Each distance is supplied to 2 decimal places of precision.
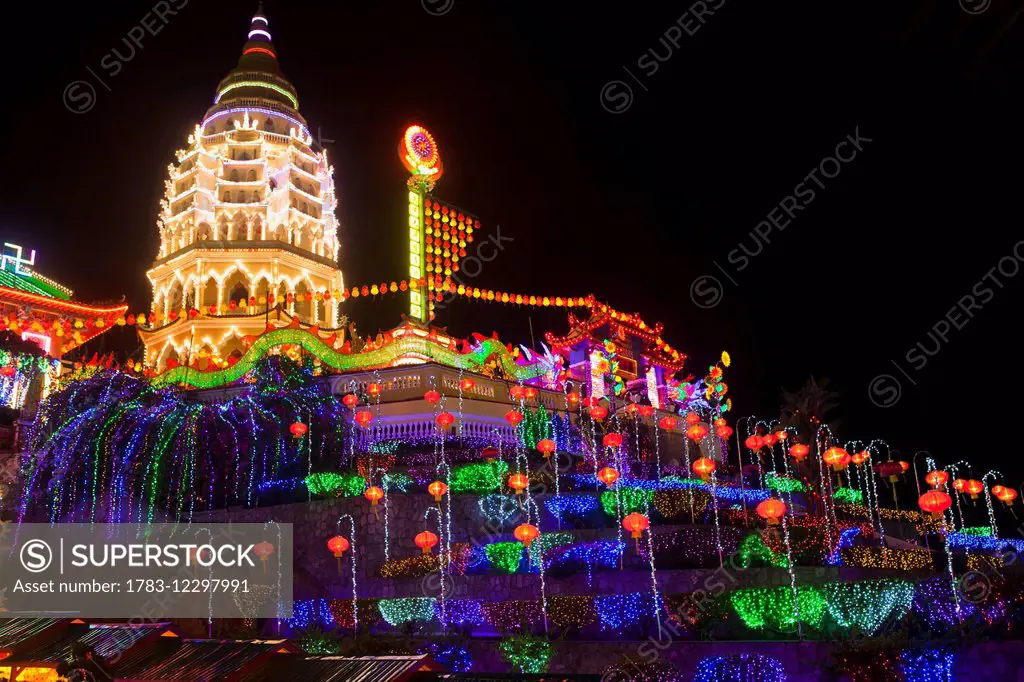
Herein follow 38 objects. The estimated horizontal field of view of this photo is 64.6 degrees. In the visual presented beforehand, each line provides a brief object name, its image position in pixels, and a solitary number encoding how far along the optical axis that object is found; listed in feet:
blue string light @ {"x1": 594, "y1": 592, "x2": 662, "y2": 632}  41.96
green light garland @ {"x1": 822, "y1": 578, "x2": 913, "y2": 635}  39.19
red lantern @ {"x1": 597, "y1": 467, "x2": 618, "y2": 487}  51.67
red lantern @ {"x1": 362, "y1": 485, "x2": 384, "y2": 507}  54.80
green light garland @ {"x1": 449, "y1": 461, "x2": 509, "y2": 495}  61.72
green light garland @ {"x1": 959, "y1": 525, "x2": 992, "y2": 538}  72.35
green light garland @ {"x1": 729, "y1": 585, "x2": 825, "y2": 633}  40.24
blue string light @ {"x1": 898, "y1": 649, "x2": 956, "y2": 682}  31.78
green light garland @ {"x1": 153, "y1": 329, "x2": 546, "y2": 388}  83.61
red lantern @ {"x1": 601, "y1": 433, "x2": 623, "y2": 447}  66.03
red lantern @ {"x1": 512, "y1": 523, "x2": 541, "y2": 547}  47.70
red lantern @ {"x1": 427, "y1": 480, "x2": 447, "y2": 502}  55.62
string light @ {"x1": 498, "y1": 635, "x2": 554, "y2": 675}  38.63
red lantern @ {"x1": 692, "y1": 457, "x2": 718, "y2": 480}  60.85
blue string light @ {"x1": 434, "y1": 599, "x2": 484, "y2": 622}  45.34
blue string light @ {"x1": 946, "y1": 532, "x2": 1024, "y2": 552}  66.25
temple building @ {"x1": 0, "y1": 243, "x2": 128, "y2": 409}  93.40
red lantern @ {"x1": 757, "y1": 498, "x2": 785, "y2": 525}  46.78
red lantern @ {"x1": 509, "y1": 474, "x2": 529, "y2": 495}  56.75
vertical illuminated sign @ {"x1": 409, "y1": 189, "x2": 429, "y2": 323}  98.63
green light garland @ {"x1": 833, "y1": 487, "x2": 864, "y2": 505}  77.46
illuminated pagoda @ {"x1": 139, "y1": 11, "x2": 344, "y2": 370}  118.11
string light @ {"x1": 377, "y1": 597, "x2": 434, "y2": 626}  46.11
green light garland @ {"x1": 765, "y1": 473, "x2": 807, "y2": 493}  76.56
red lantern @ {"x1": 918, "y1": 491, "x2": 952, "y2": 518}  49.49
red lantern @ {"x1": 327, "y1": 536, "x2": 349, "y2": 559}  52.21
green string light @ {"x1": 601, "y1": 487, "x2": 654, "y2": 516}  56.59
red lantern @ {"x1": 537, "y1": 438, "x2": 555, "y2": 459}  64.54
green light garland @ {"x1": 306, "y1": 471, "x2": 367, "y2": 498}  59.82
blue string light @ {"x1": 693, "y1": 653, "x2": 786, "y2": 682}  33.30
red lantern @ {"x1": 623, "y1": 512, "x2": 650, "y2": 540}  46.57
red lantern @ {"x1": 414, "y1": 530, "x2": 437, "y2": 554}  50.72
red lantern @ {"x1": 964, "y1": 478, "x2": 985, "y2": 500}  69.51
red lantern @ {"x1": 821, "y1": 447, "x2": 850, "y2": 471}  60.22
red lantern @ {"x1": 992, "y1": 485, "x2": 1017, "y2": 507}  72.79
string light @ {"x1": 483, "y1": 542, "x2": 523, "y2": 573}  50.72
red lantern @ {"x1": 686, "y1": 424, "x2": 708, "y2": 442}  73.51
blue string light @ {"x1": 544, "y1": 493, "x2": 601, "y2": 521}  58.13
